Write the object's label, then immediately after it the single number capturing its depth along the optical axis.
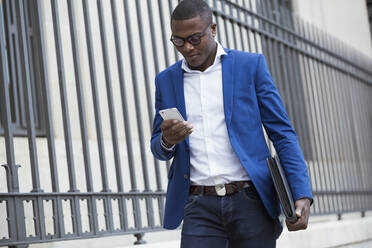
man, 4.35
